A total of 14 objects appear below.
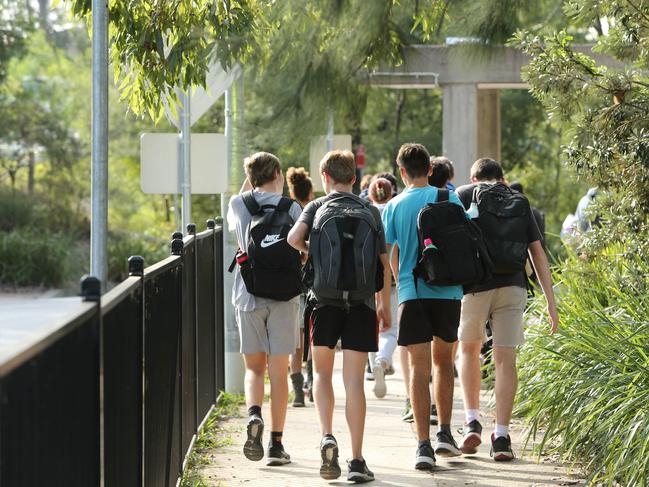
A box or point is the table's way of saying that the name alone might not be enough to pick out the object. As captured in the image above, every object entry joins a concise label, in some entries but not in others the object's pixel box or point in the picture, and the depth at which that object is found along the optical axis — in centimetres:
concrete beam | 3259
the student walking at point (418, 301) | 1485
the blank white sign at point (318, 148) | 2714
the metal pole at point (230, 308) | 2203
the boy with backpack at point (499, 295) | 1548
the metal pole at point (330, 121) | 2299
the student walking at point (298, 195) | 1937
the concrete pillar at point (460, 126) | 3681
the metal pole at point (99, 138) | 1174
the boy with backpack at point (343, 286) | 1384
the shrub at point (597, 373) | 1280
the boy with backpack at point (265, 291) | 1506
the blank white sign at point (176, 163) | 2186
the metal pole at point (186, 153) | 2178
